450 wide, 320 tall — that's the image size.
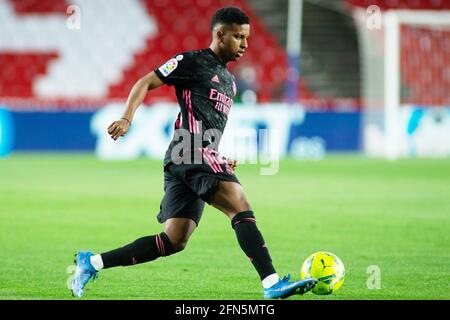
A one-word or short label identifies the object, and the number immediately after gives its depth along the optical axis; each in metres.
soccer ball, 12.86
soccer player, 12.41
